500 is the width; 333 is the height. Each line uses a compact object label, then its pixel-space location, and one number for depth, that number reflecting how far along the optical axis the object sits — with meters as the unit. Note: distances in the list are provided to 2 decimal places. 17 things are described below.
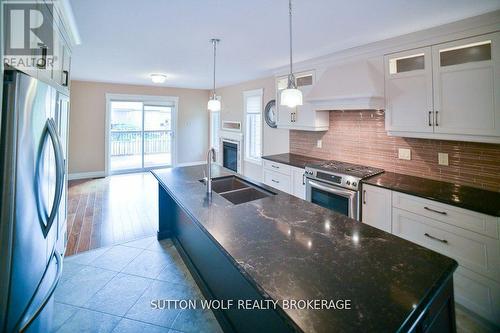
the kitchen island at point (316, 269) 0.83
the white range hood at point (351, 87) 2.79
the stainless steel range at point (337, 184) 2.74
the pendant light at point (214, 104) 3.07
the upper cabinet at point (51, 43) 1.42
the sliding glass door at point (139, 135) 6.70
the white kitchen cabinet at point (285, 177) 3.53
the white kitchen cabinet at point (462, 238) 1.85
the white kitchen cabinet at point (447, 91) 2.06
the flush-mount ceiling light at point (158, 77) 4.95
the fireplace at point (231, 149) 6.18
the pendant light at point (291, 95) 1.85
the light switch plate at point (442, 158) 2.58
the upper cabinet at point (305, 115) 3.66
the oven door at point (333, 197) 2.74
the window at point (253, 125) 5.49
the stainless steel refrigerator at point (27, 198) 0.98
